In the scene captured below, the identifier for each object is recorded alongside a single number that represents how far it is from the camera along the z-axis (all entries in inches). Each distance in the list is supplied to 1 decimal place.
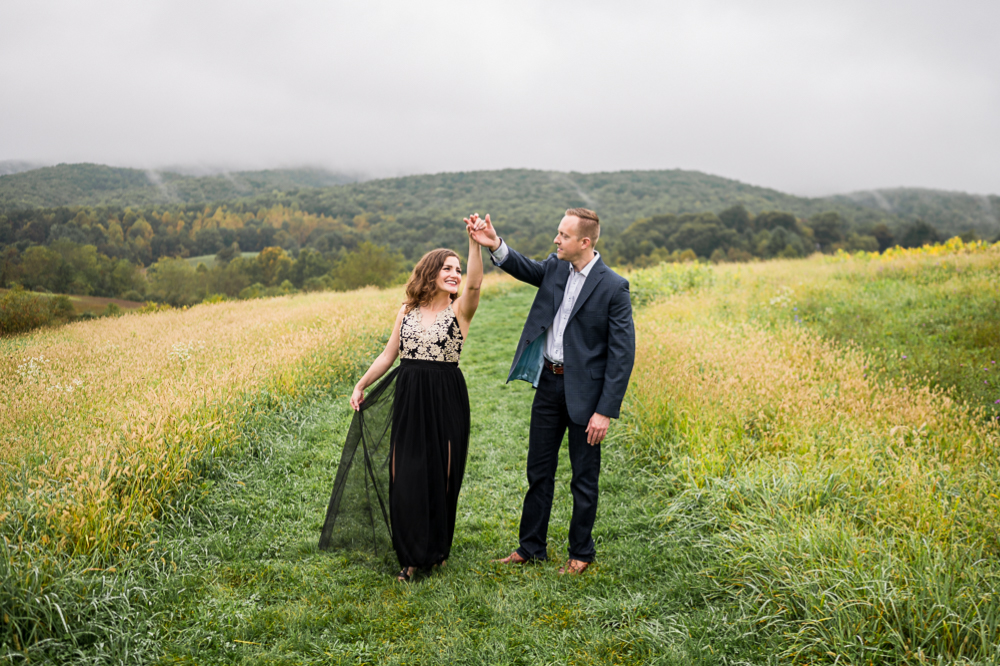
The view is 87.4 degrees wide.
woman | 139.9
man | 135.0
